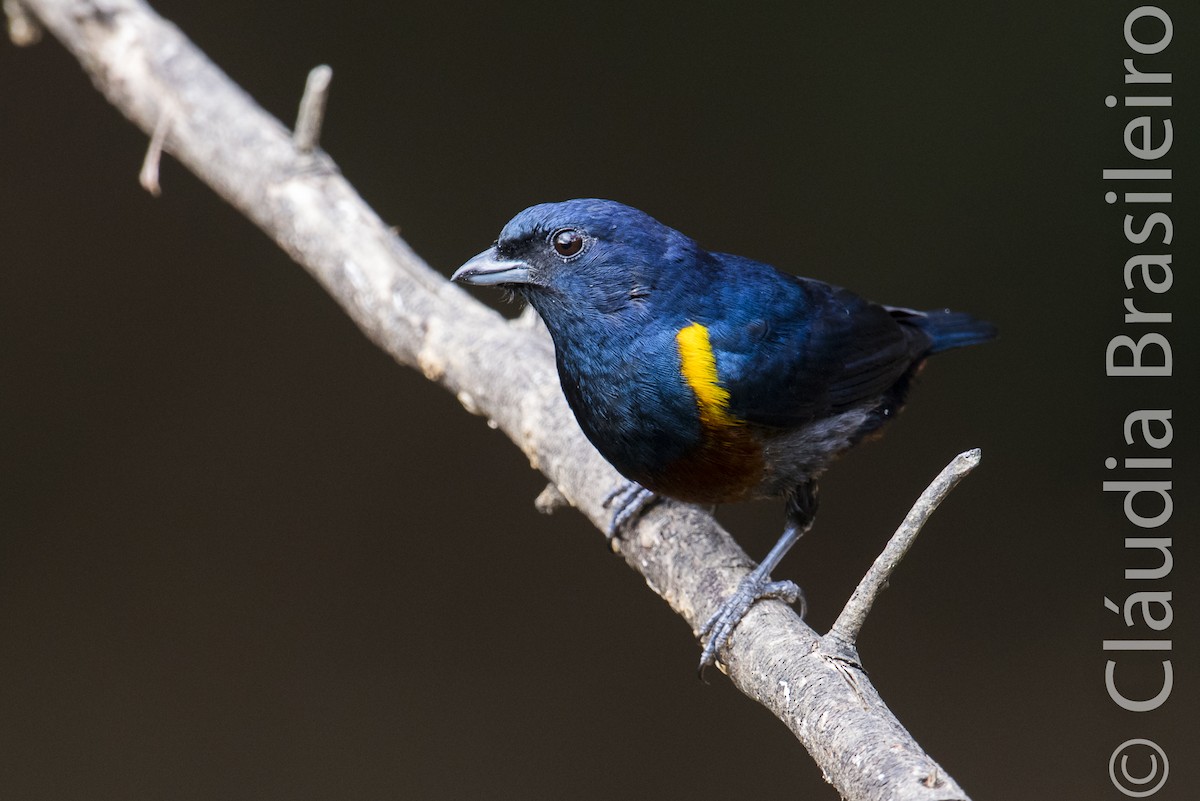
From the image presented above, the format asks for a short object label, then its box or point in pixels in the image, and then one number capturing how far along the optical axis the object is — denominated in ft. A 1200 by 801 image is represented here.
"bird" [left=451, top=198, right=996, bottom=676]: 16.57
